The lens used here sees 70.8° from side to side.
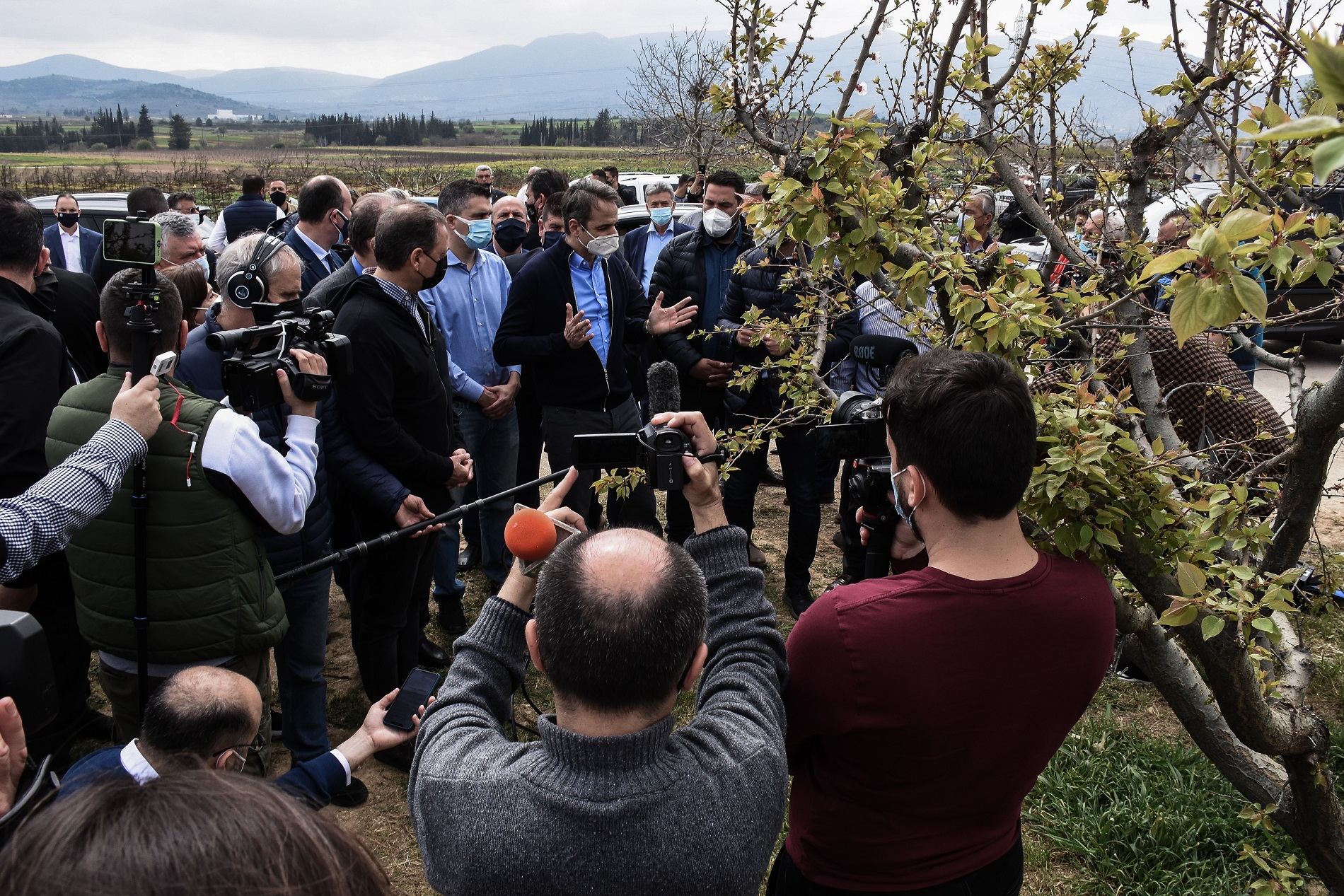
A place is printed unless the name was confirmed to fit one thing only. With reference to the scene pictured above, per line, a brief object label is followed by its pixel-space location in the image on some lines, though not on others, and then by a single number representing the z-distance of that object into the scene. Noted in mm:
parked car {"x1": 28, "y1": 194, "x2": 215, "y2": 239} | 15120
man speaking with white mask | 5078
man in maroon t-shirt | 1653
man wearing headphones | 3475
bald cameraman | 1327
